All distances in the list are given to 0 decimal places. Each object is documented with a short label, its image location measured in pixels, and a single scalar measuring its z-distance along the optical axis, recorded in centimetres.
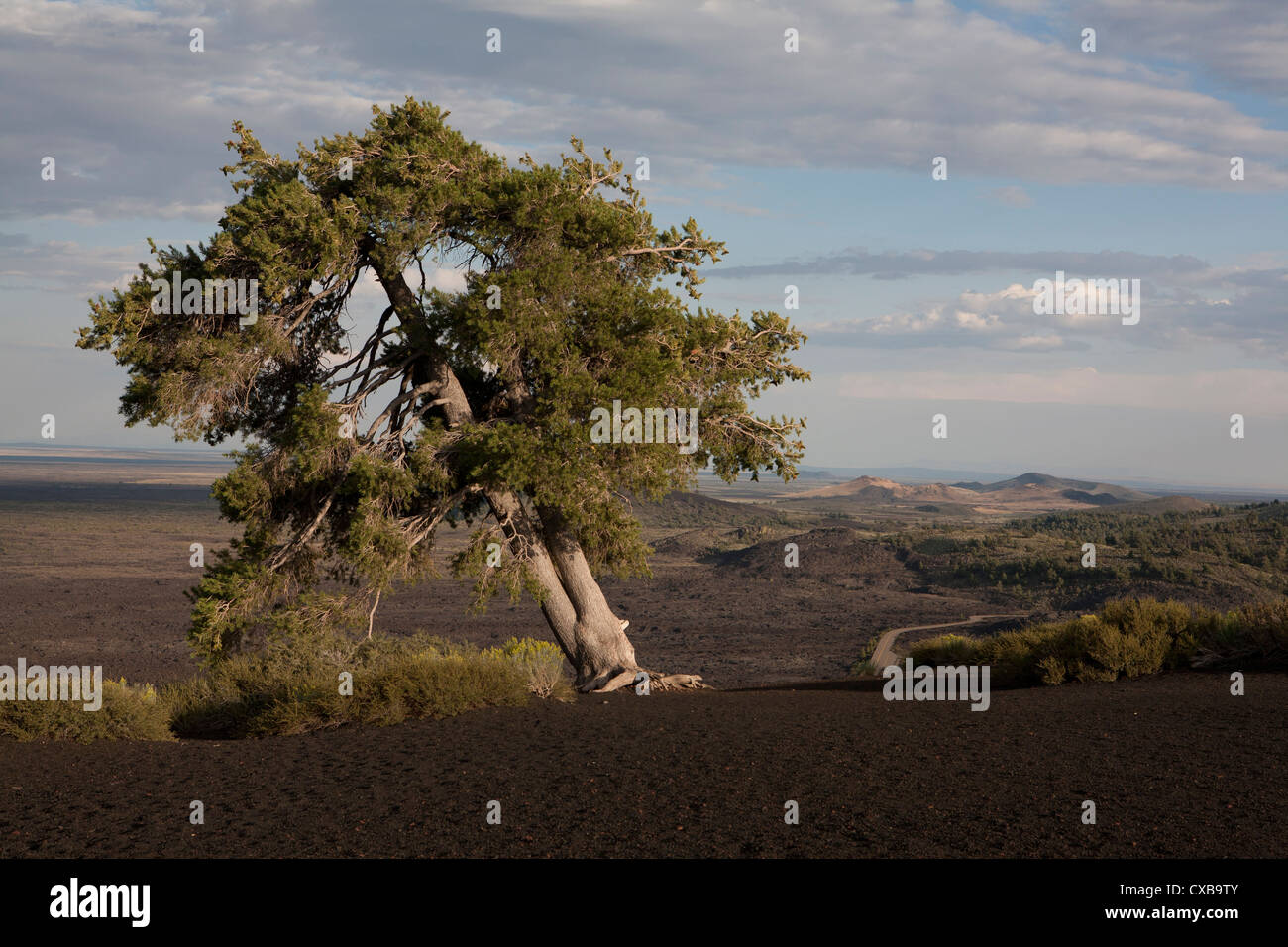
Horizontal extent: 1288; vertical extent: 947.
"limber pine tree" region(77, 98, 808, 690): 1333
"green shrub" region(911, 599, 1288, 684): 1288
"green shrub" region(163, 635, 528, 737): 1116
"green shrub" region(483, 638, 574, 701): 1284
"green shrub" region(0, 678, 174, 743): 1062
